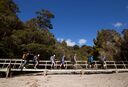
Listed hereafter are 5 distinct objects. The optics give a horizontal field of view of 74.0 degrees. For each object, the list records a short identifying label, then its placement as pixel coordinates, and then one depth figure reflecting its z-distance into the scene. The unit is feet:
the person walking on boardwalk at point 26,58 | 26.54
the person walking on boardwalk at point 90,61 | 29.22
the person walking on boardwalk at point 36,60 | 27.88
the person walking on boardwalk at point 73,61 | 30.43
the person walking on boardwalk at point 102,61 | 29.79
